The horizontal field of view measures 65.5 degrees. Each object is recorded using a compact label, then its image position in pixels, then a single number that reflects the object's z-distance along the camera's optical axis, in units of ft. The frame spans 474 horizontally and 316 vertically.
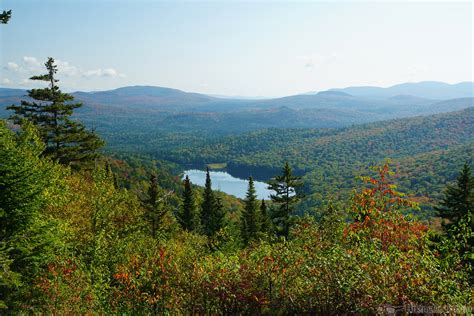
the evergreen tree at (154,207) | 150.97
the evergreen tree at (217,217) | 189.98
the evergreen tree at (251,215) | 179.93
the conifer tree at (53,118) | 104.42
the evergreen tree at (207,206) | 196.75
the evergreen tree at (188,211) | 194.18
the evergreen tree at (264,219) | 188.89
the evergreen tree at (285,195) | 144.37
